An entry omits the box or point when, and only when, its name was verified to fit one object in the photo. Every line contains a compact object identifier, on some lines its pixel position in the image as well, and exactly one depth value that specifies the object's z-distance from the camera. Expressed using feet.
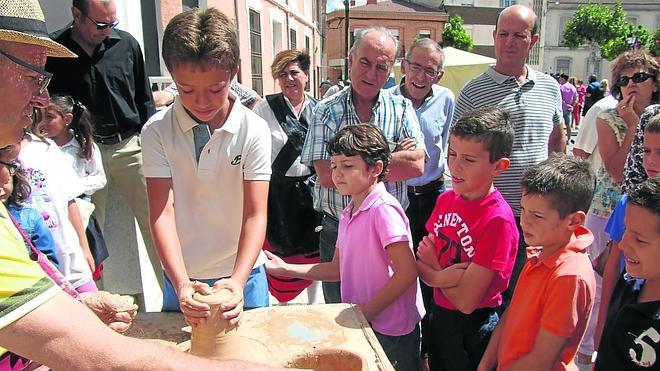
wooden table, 4.91
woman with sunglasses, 9.24
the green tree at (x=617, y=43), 93.26
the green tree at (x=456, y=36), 119.03
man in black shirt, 9.66
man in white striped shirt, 8.96
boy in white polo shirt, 5.25
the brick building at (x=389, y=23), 135.33
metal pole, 61.66
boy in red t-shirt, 6.08
